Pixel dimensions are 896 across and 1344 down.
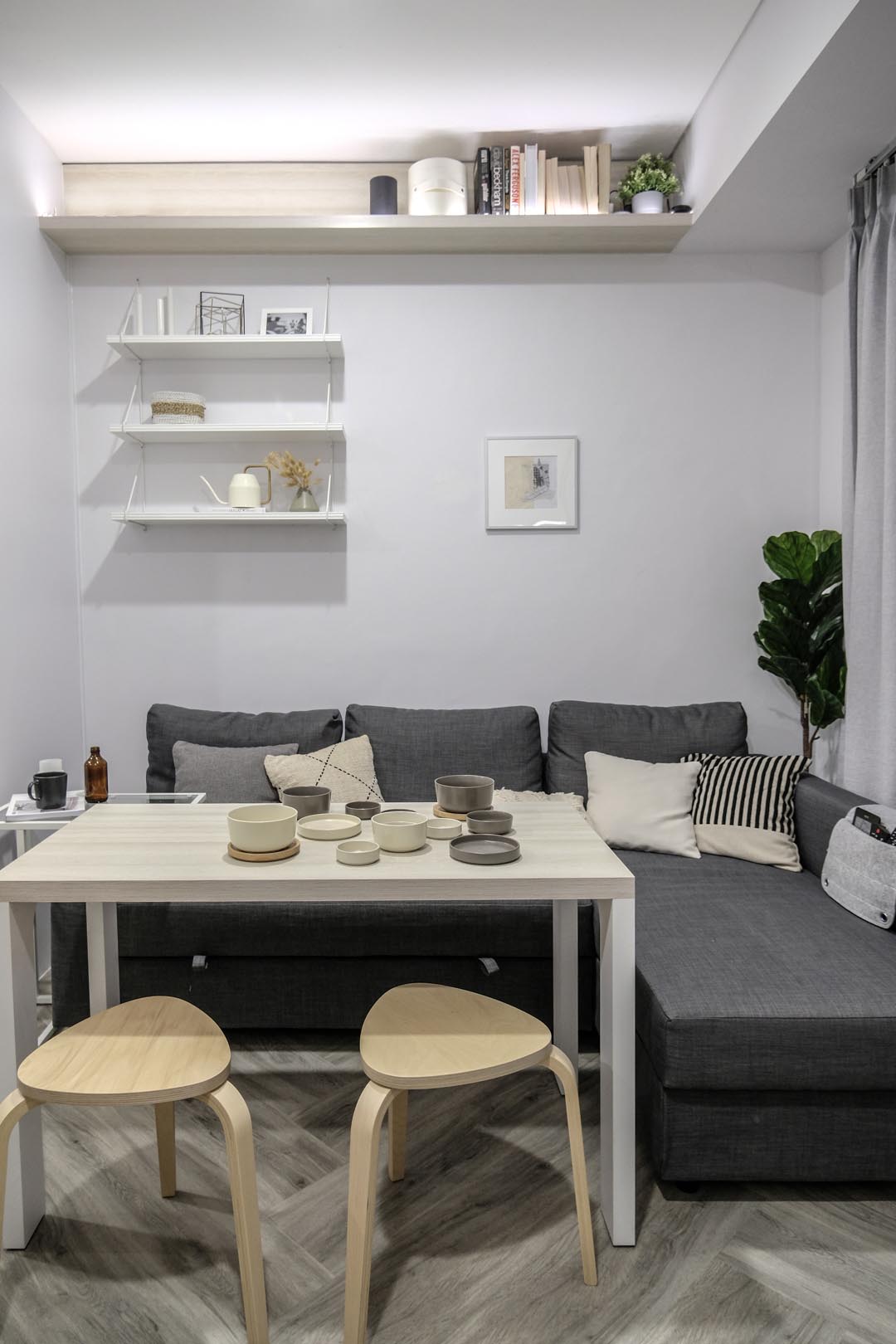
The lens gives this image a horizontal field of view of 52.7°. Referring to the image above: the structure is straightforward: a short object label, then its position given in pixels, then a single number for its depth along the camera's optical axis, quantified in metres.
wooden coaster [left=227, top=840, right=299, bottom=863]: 1.61
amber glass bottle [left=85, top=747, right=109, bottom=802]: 2.78
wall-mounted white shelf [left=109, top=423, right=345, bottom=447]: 3.11
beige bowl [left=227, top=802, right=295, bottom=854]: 1.60
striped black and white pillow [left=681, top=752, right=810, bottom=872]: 2.74
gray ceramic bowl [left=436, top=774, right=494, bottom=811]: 1.85
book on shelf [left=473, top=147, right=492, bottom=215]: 3.12
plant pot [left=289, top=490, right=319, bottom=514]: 3.20
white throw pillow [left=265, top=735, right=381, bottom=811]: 2.86
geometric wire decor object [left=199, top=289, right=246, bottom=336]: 3.29
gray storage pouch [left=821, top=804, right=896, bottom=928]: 2.18
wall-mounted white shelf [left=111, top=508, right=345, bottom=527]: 3.13
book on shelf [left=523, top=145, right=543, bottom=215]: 3.11
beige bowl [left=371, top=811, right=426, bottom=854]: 1.66
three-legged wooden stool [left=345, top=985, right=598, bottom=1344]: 1.43
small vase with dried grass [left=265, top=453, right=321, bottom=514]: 3.18
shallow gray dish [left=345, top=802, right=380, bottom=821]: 1.89
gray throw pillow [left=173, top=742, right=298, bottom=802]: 2.88
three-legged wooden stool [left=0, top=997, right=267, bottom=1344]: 1.42
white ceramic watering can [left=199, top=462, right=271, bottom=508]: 3.15
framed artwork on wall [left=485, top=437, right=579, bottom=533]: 3.36
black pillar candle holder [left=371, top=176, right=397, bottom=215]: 3.13
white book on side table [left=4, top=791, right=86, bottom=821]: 2.59
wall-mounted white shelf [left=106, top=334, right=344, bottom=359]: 3.11
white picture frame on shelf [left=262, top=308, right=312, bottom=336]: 3.26
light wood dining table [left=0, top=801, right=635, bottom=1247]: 1.54
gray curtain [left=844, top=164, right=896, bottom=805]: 2.55
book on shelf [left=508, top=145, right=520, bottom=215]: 3.12
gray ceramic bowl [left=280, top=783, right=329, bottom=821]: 1.84
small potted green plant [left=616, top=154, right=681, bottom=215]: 3.12
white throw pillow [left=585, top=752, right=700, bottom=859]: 2.81
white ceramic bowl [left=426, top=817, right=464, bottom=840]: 1.78
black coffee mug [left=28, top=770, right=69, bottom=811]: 2.61
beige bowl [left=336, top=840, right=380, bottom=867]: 1.59
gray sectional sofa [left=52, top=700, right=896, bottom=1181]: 1.80
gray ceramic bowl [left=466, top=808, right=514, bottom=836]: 1.74
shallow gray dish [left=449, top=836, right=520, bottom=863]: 1.60
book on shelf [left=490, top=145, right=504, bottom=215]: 3.12
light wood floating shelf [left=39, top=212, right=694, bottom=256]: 3.07
